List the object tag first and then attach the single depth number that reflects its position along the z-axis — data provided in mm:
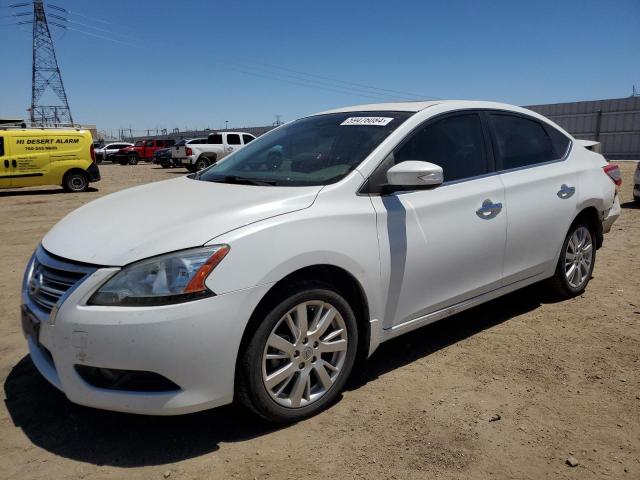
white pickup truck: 22438
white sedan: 2338
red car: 34906
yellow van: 14094
